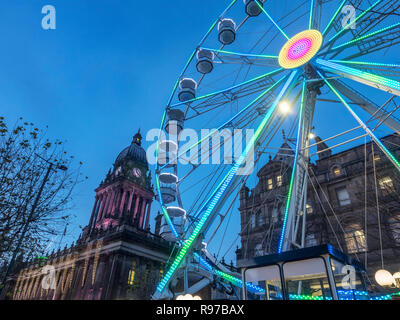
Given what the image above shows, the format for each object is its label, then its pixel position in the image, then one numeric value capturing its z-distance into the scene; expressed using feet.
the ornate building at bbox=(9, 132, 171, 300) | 108.99
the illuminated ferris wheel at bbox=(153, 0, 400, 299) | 42.83
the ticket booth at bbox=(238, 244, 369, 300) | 29.60
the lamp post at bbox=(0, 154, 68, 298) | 38.67
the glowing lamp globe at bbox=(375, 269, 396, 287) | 40.93
